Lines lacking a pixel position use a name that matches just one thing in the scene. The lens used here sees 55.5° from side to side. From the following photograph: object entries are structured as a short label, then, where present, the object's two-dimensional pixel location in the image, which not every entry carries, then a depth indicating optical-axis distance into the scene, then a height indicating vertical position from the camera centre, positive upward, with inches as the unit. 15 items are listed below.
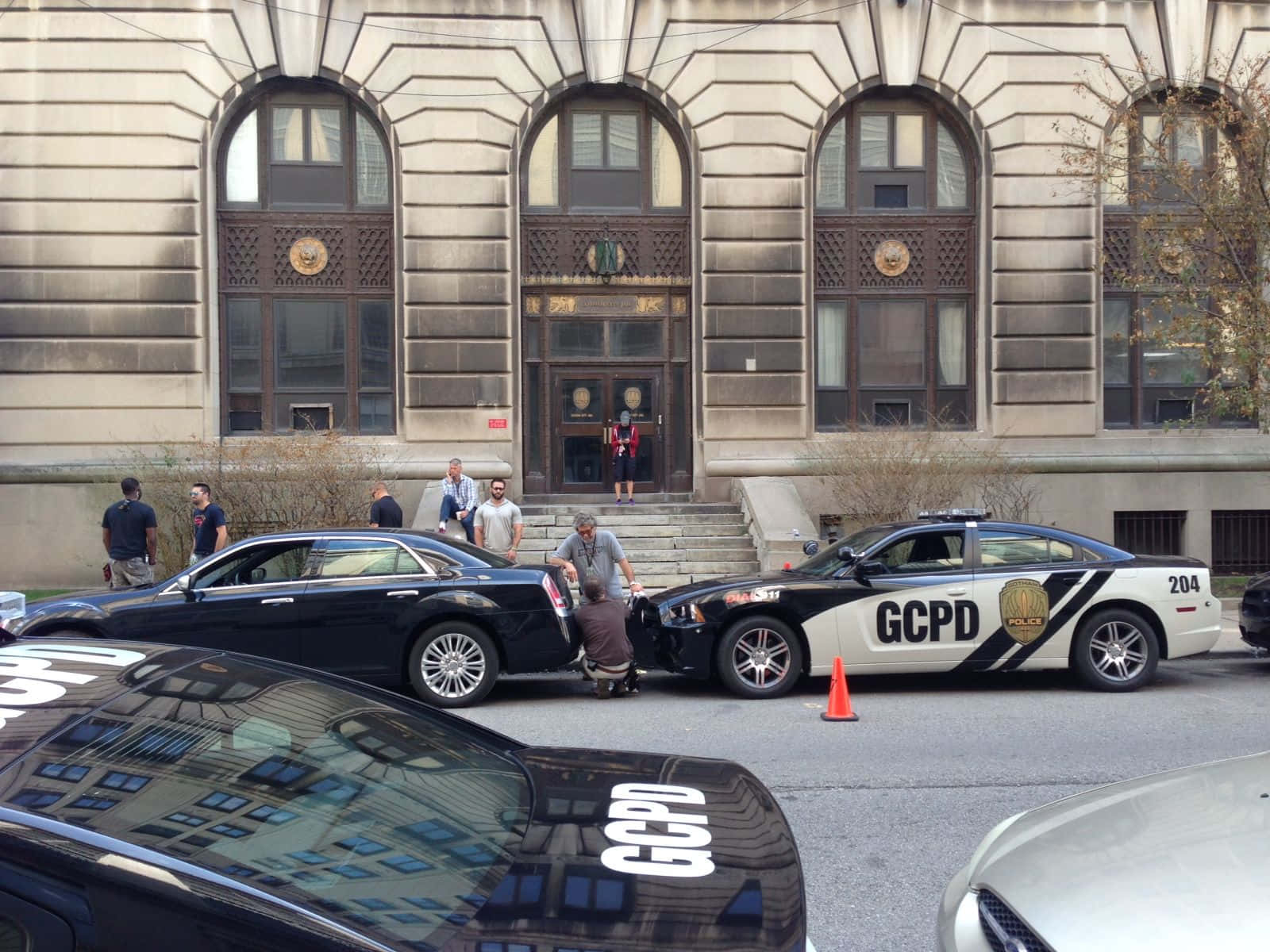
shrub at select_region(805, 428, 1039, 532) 707.4 -20.8
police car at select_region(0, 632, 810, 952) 84.4 -32.9
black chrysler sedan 405.4 -55.6
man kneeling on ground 418.3 -67.1
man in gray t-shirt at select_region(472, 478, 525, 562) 572.7 -37.3
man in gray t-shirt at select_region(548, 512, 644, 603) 478.0 -43.9
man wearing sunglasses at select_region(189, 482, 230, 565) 558.6 -36.3
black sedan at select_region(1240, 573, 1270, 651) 463.8 -68.6
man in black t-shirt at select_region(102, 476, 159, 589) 561.9 -41.6
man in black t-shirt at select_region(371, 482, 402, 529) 591.8 -32.6
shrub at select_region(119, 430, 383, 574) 672.4 -23.1
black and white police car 414.6 -59.9
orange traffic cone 376.2 -81.5
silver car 114.9 -46.2
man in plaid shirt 625.0 -27.6
